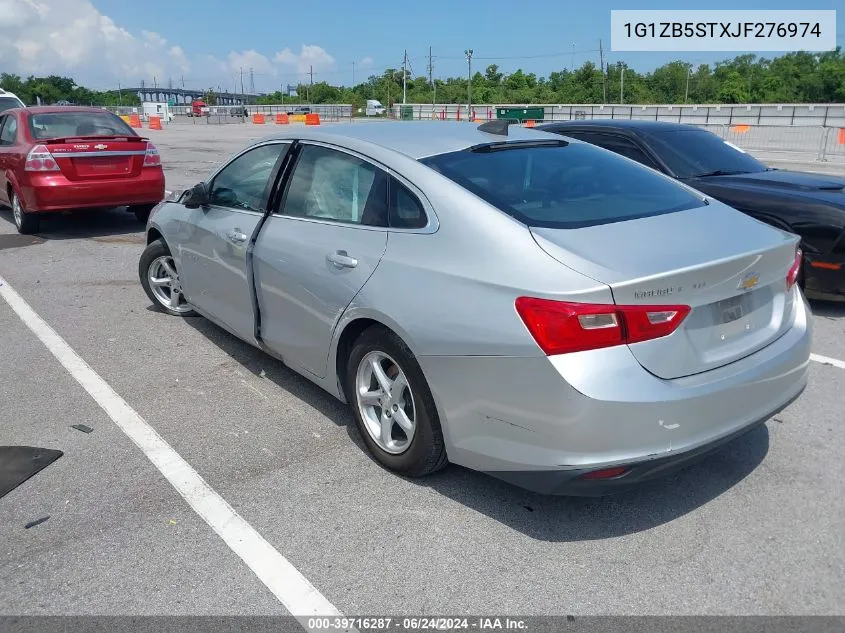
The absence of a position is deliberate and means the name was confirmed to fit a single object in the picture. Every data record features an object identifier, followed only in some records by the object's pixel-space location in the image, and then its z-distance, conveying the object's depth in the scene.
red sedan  8.96
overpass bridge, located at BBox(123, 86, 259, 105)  186.44
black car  5.68
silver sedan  2.69
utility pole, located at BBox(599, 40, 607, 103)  89.62
